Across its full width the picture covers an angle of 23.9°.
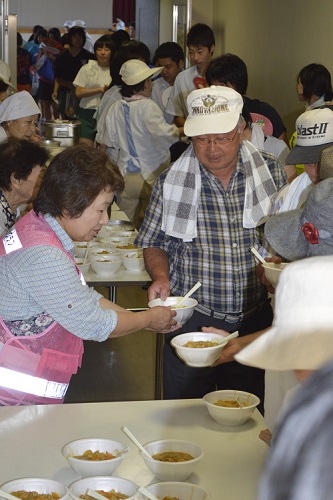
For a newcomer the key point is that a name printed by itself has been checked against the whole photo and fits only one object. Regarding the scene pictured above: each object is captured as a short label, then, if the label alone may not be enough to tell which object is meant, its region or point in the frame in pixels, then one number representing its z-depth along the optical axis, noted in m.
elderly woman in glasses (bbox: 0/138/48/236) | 3.38
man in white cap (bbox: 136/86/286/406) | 2.51
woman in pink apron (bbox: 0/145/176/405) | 2.06
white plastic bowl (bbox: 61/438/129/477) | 1.67
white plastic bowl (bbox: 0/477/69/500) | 1.58
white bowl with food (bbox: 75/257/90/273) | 3.77
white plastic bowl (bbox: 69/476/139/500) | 1.59
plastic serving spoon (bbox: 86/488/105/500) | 1.50
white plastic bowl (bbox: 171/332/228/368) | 2.11
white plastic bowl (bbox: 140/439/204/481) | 1.66
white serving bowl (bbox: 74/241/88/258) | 4.07
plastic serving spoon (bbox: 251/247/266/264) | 2.37
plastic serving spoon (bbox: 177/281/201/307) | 2.45
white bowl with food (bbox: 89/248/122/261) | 3.83
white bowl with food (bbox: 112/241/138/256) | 3.92
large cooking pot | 7.18
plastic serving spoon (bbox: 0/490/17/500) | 1.48
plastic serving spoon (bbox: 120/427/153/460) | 1.70
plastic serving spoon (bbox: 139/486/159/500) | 1.51
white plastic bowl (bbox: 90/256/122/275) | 3.69
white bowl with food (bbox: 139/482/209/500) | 1.57
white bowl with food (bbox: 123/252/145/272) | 3.76
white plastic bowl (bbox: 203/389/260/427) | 1.96
